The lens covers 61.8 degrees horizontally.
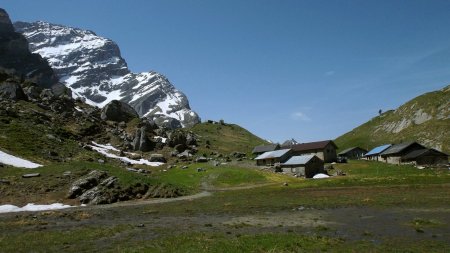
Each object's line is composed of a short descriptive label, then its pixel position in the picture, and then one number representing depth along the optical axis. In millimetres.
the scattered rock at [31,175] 68900
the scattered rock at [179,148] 153788
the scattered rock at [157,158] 135675
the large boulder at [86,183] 65125
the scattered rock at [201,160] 138375
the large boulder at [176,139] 158375
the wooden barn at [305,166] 108938
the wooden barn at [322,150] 139750
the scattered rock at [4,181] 65181
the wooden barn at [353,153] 167875
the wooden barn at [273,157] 133875
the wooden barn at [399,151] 129625
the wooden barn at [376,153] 145288
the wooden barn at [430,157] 121875
